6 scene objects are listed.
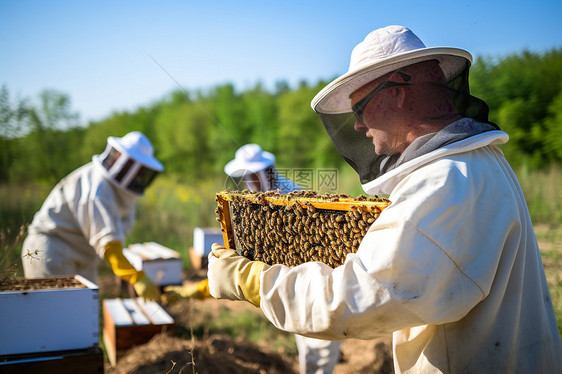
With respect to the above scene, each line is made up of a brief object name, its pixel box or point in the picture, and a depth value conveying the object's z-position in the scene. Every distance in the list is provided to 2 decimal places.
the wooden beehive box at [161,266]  6.97
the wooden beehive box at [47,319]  3.06
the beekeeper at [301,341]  4.07
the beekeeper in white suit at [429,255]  1.45
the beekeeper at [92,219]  4.97
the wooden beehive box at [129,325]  4.91
